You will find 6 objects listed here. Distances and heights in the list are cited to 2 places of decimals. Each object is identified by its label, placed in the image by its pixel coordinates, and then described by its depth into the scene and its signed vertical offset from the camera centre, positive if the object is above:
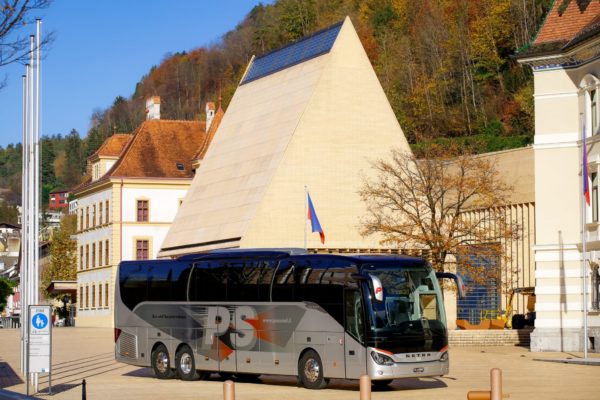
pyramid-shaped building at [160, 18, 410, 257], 62.06 +6.31
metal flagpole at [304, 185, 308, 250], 62.06 +3.75
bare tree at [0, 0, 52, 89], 24.06 +5.13
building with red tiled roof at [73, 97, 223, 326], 86.69 +5.85
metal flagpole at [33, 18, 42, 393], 32.56 +2.64
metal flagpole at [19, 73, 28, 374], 34.56 +1.59
